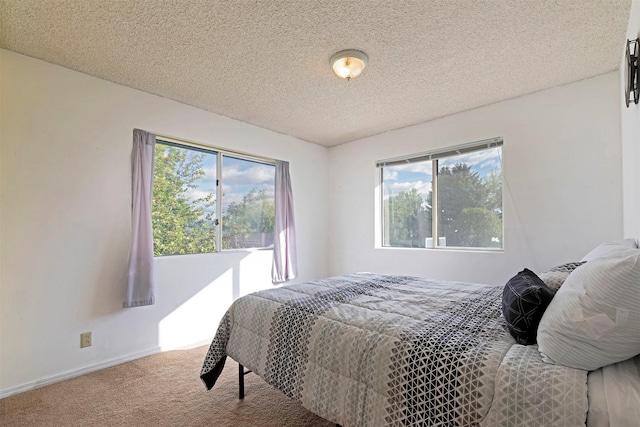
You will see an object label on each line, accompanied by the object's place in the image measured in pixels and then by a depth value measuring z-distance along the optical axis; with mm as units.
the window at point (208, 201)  3059
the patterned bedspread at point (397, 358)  981
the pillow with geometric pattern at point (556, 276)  1366
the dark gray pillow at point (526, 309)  1177
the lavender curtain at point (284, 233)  3934
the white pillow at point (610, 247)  1472
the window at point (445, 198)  3252
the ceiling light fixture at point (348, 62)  2213
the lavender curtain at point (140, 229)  2654
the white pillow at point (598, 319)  891
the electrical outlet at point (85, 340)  2447
